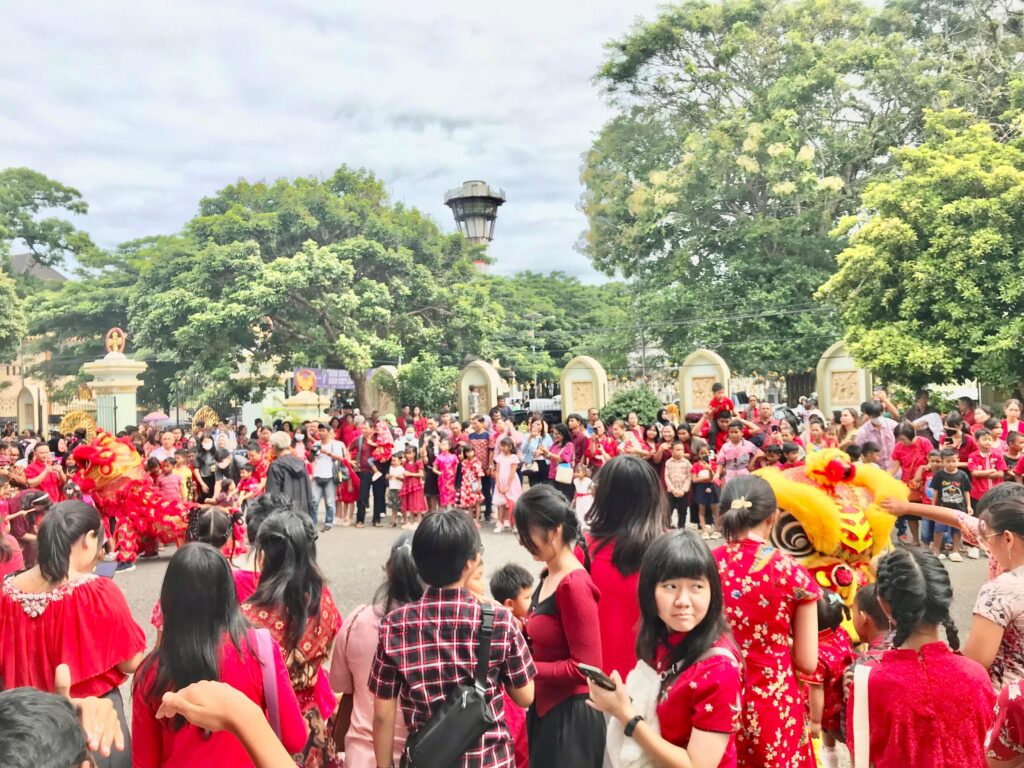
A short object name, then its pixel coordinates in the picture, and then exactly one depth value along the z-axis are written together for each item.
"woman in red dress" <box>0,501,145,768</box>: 2.94
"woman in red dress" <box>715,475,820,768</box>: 2.69
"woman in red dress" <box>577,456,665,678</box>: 3.01
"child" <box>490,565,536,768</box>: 3.62
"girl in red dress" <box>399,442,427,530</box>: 12.32
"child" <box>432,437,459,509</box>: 12.38
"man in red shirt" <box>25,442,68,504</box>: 9.12
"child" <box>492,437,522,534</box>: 11.87
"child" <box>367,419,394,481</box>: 12.61
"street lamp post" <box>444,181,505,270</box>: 35.00
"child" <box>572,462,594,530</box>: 10.13
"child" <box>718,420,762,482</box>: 10.05
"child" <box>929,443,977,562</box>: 8.46
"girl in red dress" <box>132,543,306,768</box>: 2.18
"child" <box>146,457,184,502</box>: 10.13
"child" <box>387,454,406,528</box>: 12.40
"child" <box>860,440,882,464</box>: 7.50
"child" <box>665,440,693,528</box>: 10.59
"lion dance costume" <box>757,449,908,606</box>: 3.61
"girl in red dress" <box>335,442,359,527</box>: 12.85
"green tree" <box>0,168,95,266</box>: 36.03
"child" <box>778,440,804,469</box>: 7.41
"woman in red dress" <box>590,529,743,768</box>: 2.08
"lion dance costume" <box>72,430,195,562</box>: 9.34
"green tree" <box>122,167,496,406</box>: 23.86
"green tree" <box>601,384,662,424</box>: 19.49
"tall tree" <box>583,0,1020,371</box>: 24.48
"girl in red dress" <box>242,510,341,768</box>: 3.02
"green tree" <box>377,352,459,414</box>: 25.78
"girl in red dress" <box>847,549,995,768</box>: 2.24
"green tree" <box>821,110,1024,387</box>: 16.11
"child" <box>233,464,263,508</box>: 10.10
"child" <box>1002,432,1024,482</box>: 8.41
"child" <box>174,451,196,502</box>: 10.41
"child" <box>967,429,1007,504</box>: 8.51
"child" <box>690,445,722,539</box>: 10.49
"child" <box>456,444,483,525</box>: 12.38
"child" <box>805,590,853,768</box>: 3.28
